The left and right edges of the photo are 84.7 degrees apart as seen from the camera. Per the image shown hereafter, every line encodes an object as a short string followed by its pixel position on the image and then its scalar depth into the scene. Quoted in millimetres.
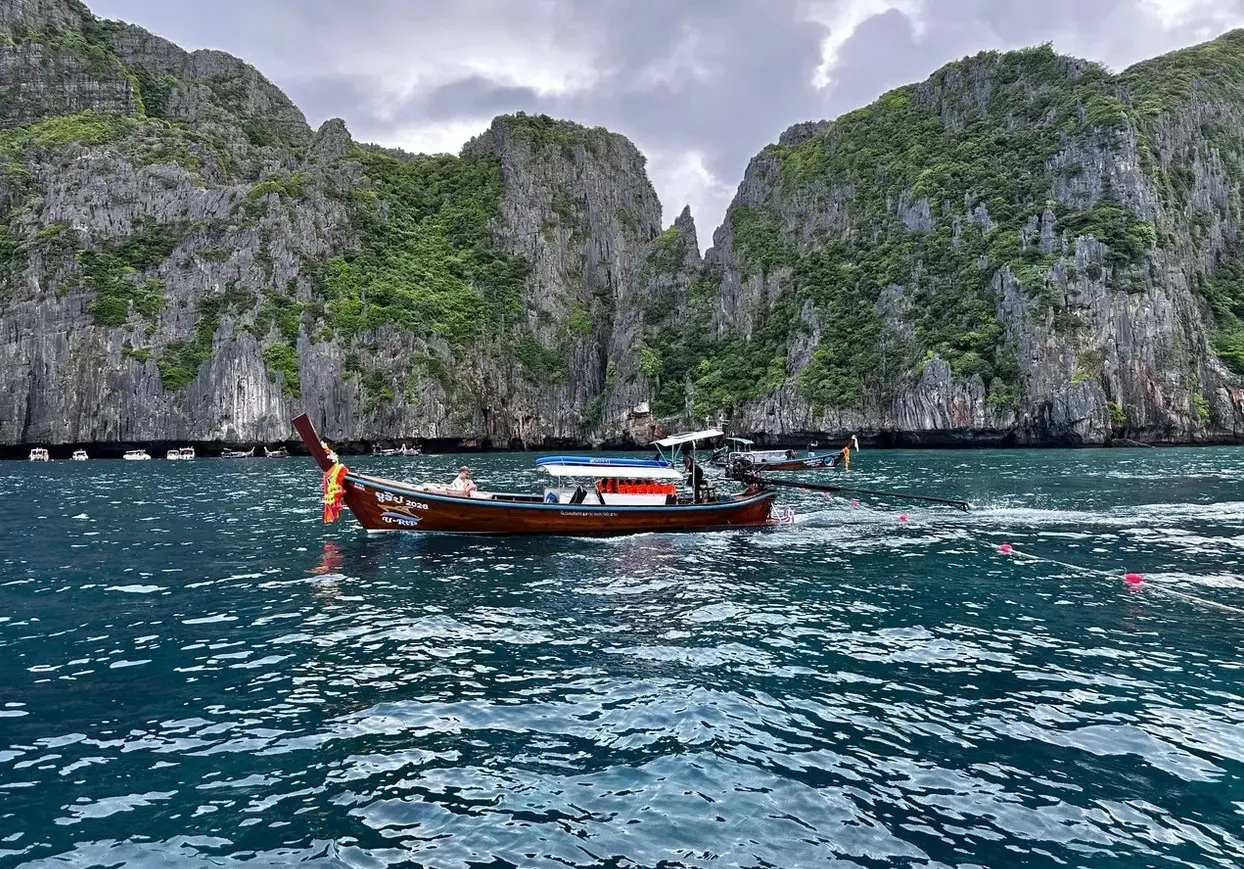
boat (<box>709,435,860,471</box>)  50719
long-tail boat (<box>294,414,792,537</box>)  22609
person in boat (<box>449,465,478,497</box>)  23469
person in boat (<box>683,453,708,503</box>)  26016
